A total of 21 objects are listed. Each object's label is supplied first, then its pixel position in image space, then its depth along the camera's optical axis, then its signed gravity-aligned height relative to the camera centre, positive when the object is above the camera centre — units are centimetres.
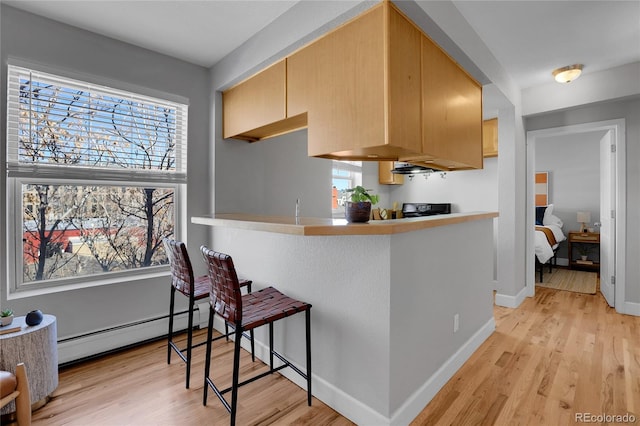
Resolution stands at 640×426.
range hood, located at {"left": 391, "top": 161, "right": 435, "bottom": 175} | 330 +47
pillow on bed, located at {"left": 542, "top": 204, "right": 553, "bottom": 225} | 585 -5
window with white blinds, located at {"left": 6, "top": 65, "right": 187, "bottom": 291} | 222 +27
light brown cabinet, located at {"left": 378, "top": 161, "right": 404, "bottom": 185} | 529 +62
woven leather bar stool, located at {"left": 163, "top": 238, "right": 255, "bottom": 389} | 210 -51
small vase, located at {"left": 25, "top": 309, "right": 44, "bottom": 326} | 193 -66
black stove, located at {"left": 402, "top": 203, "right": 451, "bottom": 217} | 485 +5
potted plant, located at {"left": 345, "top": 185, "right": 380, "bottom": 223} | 175 +3
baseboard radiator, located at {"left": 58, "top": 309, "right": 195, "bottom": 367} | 236 -104
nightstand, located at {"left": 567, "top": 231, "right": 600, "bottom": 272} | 528 -68
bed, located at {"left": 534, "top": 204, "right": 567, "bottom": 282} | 466 -38
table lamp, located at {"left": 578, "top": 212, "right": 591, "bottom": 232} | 550 -12
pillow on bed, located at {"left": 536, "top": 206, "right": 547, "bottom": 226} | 588 -6
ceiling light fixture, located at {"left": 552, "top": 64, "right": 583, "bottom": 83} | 313 +141
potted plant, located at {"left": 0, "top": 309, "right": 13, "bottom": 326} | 190 -64
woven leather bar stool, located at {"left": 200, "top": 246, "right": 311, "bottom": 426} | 160 -56
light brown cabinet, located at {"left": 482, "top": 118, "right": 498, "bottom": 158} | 416 +100
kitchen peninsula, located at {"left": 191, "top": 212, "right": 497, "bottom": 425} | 162 -54
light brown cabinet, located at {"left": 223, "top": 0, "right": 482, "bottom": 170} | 169 +75
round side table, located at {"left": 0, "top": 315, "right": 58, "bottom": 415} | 178 -85
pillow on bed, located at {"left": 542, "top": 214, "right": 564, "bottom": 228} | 584 -18
